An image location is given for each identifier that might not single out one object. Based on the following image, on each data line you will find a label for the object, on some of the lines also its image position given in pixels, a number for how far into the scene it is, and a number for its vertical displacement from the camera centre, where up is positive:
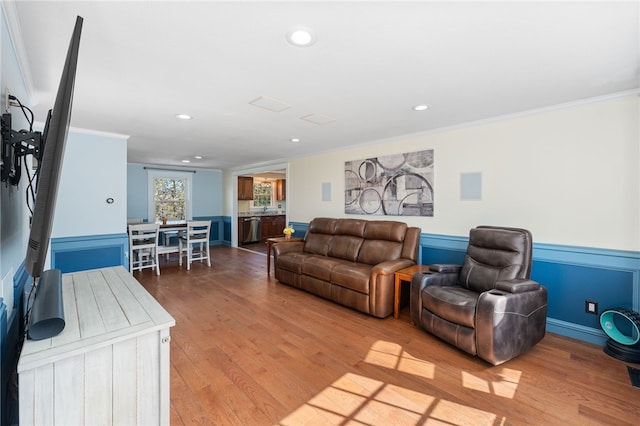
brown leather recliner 2.25 -0.78
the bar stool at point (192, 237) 5.58 -0.57
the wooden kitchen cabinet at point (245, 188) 8.27 +0.64
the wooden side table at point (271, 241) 5.03 -0.56
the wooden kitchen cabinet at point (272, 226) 8.71 -0.50
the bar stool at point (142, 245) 4.93 -0.63
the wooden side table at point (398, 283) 3.20 -0.83
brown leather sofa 3.24 -0.69
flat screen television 1.01 +0.06
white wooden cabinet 0.98 -0.60
